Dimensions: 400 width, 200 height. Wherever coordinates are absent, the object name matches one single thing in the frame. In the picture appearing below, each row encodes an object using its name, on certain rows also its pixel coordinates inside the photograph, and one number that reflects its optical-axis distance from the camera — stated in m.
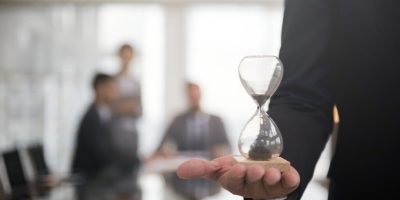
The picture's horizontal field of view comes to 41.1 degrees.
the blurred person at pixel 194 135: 3.96
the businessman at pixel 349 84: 0.80
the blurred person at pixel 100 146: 3.46
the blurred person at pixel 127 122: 3.35
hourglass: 0.66
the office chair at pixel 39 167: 3.38
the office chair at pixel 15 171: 3.35
